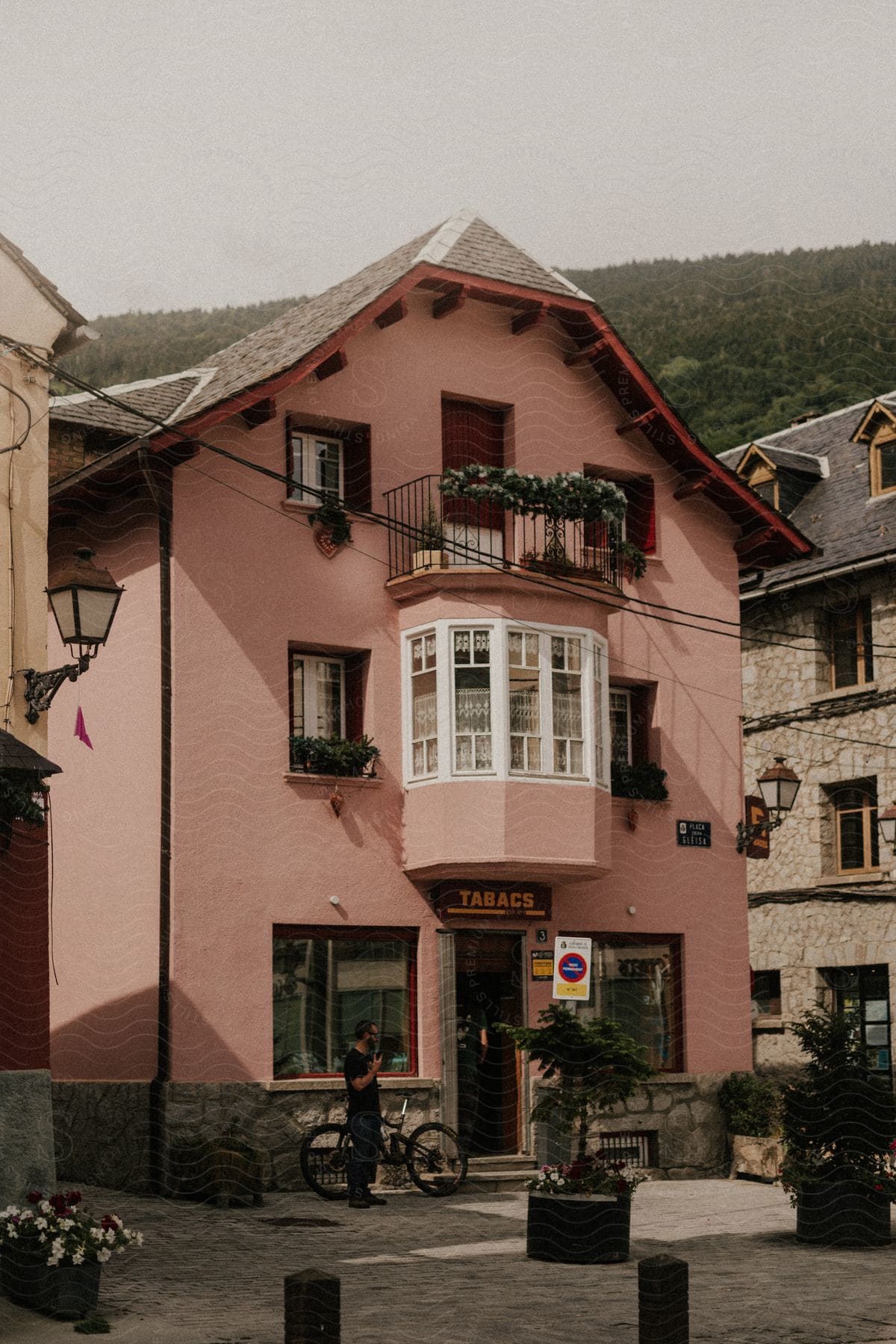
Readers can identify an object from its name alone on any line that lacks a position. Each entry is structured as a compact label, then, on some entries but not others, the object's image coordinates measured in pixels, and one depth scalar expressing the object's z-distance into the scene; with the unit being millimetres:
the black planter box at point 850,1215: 14828
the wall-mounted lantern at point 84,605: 13344
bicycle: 17906
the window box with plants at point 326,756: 19812
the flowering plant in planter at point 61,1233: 10836
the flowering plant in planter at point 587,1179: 13383
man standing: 17016
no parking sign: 17812
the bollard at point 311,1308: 7195
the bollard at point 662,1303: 7828
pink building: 19047
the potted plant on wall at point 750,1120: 21359
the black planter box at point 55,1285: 10781
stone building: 27531
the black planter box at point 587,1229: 13383
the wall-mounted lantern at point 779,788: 21766
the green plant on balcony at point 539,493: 20438
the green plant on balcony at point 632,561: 22047
